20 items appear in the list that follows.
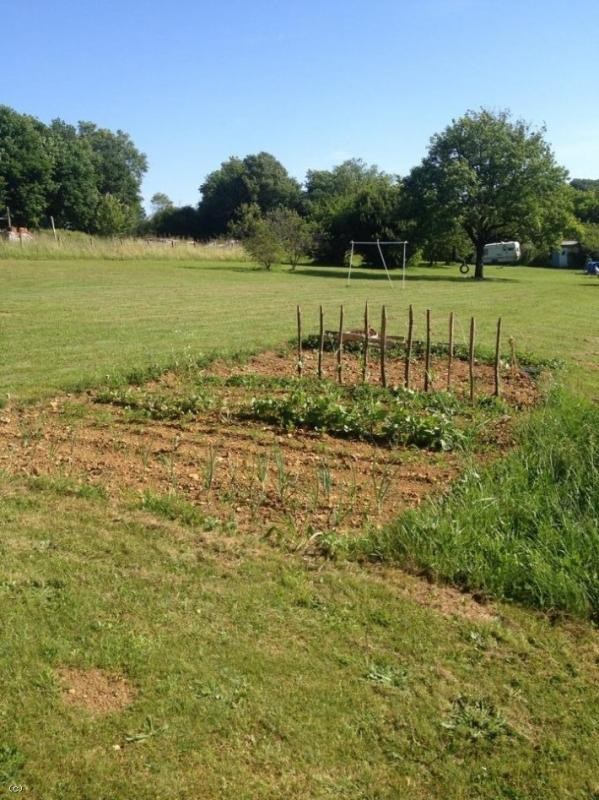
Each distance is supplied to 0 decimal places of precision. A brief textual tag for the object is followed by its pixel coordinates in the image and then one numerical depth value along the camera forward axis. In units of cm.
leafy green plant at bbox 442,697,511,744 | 272
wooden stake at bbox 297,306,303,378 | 910
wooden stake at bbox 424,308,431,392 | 818
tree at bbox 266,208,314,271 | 4319
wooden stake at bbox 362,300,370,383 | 870
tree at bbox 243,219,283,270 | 4103
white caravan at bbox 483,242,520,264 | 5978
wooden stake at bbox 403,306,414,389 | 838
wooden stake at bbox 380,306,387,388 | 840
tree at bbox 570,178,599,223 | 7456
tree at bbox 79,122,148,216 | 9081
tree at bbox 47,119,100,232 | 7269
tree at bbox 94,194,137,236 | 6176
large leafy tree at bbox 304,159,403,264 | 4681
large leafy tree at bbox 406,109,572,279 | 3872
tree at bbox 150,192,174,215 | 12329
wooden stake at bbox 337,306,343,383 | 875
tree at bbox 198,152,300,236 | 8738
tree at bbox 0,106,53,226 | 6675
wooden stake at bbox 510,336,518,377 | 979
